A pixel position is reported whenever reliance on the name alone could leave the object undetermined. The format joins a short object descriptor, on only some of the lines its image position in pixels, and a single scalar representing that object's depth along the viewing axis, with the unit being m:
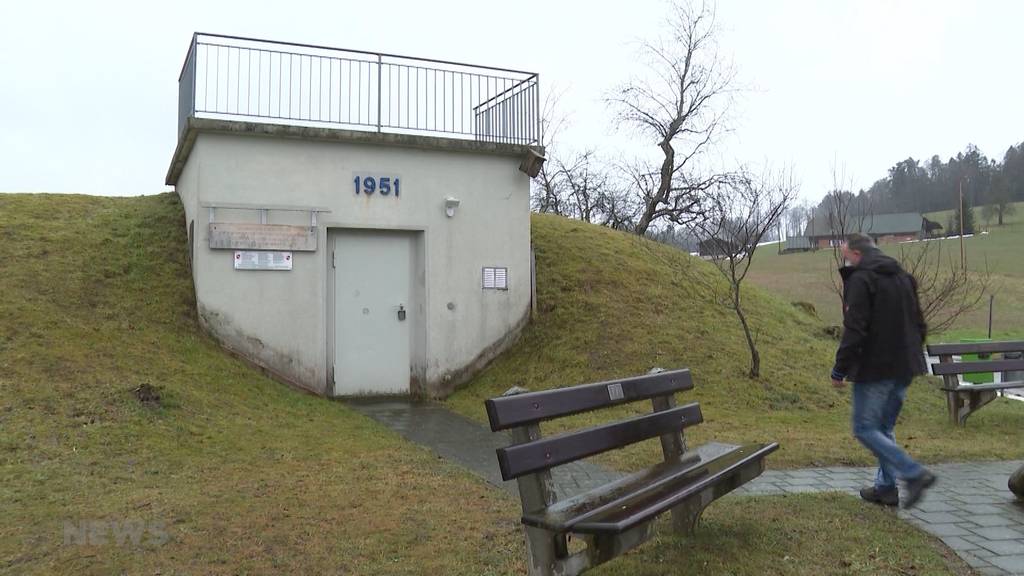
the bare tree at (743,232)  10.89
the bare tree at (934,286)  12.05
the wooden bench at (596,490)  3.18
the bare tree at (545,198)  39.44
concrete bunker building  10.46
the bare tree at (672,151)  31.58
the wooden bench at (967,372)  8.45
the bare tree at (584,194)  39.34
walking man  4.64
